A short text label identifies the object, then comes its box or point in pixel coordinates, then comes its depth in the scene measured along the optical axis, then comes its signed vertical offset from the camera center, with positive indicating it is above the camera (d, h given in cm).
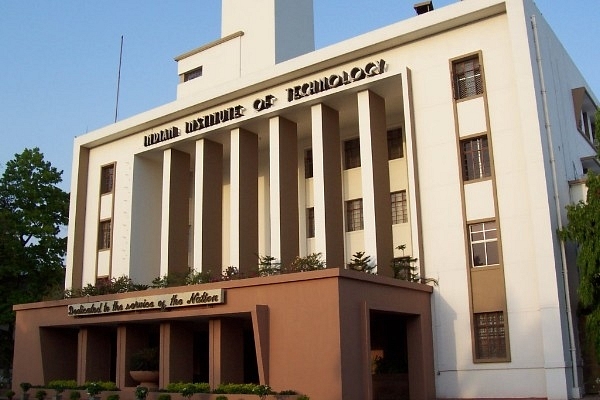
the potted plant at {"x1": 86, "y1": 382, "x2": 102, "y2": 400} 2391 -76
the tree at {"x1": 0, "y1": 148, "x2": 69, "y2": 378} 3659 +740
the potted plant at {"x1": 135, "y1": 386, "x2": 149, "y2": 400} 2173 -82
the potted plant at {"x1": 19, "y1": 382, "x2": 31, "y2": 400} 2677 -73
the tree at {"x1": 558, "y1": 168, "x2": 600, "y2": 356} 1997 +315
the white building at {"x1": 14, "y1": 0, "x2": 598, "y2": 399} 2153 +756
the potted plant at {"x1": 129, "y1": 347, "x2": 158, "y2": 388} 2478 -1
